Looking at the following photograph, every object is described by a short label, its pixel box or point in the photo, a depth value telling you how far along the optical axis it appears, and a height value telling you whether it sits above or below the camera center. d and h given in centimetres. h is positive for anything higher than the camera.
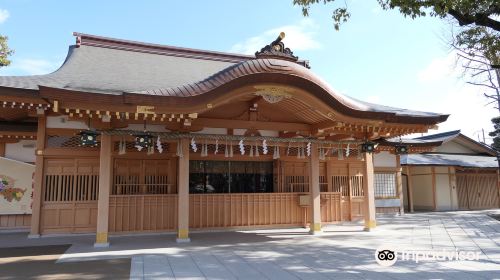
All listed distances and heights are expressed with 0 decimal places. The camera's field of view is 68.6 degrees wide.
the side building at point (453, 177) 1919 +41
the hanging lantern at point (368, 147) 1113 +116
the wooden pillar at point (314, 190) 1070 -12
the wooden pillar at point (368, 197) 1127 -36
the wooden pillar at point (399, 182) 1625 +13
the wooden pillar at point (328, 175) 1338 +39
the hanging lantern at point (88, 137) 855 +118
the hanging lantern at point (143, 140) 897 +115
